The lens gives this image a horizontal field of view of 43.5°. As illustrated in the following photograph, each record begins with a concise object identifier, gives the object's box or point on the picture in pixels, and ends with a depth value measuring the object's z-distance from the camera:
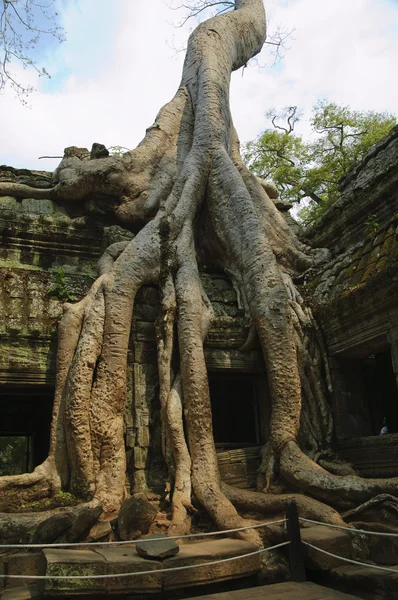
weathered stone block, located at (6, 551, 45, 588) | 2.79
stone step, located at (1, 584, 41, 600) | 2.52
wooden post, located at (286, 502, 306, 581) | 2.76
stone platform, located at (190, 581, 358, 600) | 2.45
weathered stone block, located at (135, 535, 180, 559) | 2.63
